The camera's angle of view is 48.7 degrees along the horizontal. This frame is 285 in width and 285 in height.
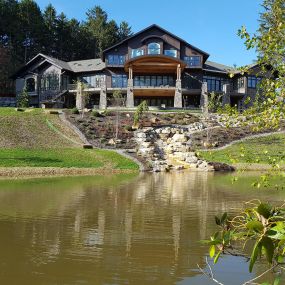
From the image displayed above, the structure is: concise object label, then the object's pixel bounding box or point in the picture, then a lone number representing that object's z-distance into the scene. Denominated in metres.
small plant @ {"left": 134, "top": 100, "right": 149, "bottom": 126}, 35.02
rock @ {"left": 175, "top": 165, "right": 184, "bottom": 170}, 26.64
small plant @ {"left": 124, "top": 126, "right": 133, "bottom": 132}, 34.06
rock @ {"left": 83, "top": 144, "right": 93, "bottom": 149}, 29.08
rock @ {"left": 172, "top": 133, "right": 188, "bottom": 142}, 32.45
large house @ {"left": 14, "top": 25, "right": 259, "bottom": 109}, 44.90
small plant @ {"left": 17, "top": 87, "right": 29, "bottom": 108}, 42.12
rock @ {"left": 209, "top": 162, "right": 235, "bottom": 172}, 26.71
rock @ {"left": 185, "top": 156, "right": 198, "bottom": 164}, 27.53
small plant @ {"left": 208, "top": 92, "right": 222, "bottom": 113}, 39.95
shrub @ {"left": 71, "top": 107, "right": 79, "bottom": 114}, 37.81
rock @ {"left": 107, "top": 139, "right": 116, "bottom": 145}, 31.22
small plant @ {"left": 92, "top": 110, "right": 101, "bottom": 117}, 37.06
